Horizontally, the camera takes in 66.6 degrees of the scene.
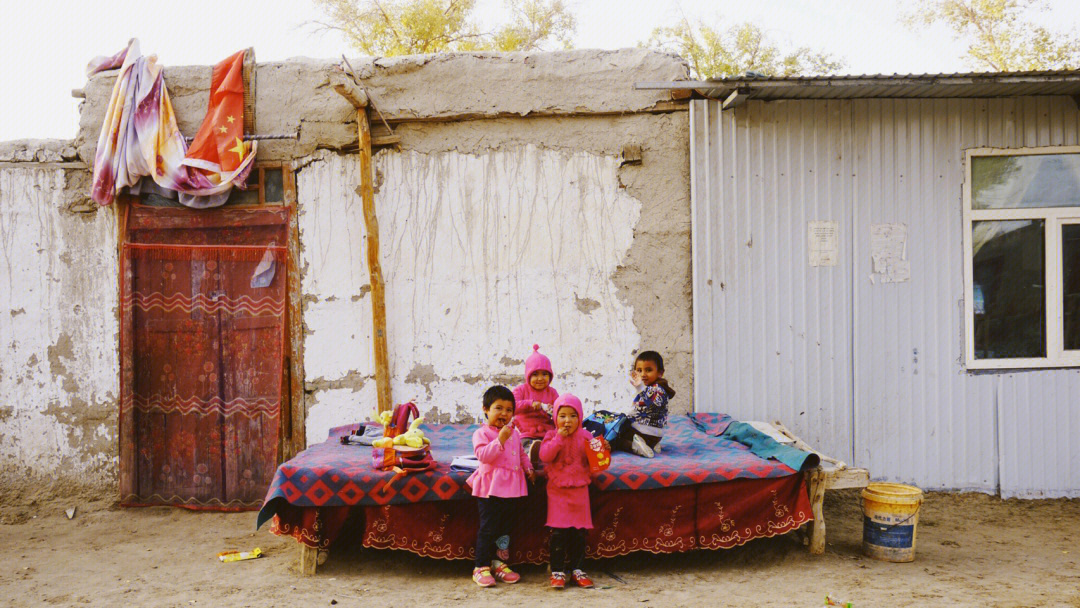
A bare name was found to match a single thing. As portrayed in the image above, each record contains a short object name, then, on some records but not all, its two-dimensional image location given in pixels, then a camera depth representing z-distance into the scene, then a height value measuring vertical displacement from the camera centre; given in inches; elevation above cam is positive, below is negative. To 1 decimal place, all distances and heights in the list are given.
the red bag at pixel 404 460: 177.6 -33.1
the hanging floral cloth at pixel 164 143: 234.5 +48.3
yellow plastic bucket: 180.4 -48.1
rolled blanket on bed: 180.2 -33.3
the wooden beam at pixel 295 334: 239.6 -7.2
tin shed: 232.1 +9.3
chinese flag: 236.4 +53.4
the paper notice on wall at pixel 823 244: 231.8 +16.9
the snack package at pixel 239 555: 195.2 -58.8
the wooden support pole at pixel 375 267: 234.4 +11.8
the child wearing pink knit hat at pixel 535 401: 189.5 -22.5
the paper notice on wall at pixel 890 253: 231.9 +14.1
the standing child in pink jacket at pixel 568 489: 169.2 -37.8
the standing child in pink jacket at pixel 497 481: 168.4 -35.9
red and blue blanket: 176.1 -37.0
